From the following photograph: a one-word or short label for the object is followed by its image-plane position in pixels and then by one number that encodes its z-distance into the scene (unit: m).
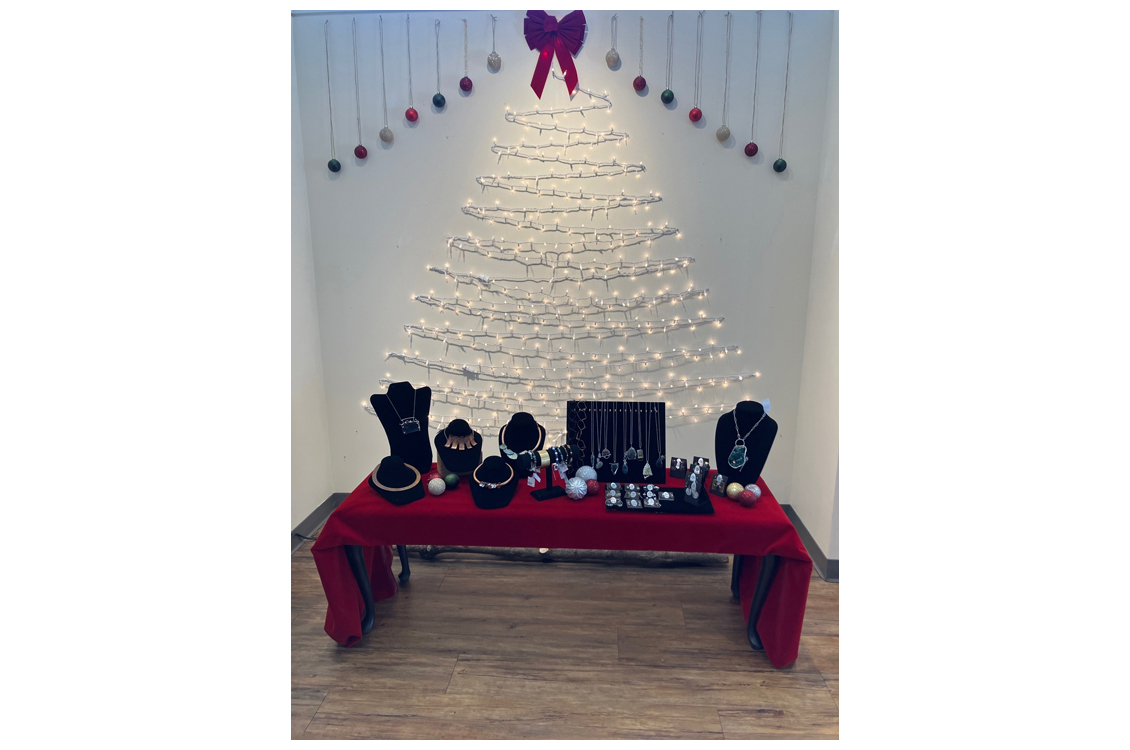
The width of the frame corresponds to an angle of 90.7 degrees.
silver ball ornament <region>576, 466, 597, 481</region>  2.39
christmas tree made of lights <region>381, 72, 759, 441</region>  3.01
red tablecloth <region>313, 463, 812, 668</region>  2.11
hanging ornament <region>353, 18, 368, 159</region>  3.00
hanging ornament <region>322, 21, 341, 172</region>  3.03
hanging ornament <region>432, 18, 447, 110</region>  2.93
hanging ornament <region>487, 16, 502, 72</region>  2.89
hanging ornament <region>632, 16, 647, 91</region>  2.85
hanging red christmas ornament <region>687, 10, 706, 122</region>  2.86
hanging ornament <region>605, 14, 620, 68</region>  2.84
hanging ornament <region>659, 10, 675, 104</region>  2.83
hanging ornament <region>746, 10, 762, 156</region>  2.86
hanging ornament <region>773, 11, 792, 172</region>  2.89
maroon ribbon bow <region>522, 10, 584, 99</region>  2.77
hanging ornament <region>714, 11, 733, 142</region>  2.85
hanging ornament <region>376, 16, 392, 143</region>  2.99
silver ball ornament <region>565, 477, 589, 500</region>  2.26
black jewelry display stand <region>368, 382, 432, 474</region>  2.47
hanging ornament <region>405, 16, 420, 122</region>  2.93
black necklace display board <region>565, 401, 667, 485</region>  2.46
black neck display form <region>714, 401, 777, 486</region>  2.31
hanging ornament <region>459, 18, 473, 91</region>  2.92
